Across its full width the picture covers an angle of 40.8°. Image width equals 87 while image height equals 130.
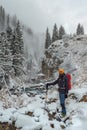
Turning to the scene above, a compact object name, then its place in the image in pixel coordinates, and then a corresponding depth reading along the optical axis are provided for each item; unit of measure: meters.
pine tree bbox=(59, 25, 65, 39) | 39.51
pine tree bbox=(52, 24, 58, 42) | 39.57
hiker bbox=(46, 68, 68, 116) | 4.91
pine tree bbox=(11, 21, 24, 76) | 21.61
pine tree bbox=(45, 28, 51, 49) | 40.65
